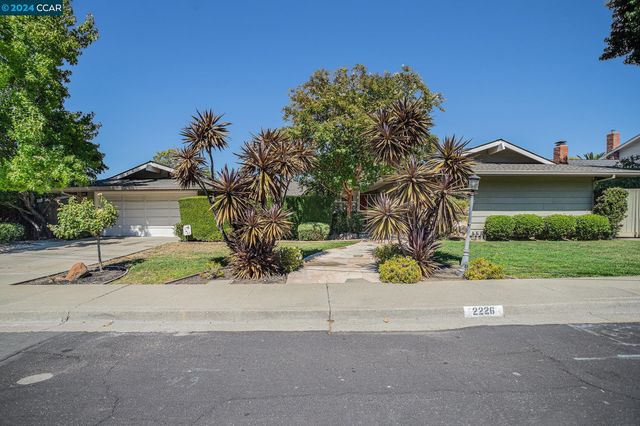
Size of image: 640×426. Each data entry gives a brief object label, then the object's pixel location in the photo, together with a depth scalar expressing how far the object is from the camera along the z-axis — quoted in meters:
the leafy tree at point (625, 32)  13.91
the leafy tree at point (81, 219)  8.74
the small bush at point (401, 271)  7.64
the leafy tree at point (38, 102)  14.53
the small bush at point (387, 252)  9.30
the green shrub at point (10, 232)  16.19
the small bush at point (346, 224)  18.55
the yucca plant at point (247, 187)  7.99
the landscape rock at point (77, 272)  8.40
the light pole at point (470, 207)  7.89
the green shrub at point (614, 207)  15.33
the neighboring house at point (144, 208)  19.61
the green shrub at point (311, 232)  16.61
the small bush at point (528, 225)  14.93
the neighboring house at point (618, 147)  25.77
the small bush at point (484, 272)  7.80
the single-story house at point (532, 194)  16.02
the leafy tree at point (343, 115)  15.38
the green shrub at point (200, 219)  16.14
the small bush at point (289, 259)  8.91
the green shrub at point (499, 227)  15.05
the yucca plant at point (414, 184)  7.94
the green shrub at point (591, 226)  14.75
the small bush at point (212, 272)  8.39
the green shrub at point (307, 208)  17.54
